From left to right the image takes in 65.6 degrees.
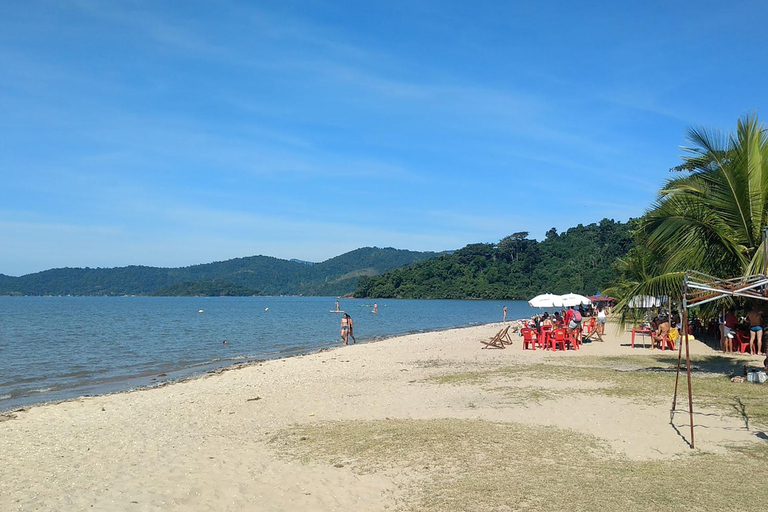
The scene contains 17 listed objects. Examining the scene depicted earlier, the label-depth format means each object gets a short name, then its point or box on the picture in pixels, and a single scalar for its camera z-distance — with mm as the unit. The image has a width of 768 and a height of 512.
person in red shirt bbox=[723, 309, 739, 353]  17109
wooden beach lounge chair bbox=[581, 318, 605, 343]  23691
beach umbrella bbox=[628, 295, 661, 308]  25848
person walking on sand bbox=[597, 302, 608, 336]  25094
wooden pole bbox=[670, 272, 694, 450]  6728
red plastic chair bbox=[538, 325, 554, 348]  20797
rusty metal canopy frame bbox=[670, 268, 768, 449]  7048
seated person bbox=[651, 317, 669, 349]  19641
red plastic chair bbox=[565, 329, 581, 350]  20325
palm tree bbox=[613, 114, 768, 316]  11492
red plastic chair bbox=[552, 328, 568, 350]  20375
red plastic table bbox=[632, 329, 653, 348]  22650
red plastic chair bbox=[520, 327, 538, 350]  20625
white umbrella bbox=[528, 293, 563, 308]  22923
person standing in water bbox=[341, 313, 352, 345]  27797
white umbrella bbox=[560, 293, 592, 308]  22869
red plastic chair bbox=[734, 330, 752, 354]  17312
